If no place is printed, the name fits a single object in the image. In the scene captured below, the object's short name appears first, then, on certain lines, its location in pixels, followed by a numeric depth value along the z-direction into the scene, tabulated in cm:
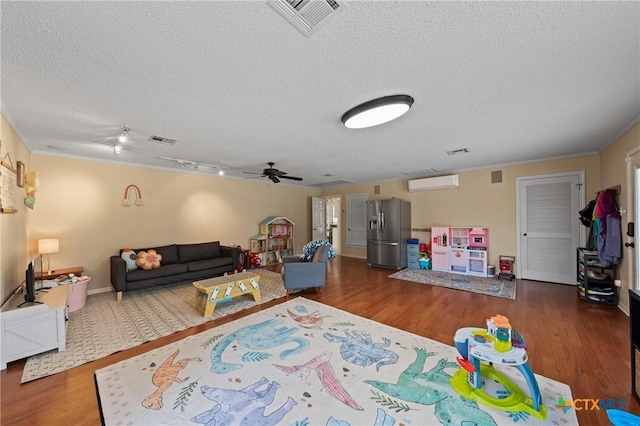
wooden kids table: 329
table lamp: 358
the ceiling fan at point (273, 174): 434
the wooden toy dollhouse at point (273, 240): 684
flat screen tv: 248
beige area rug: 230
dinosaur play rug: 163
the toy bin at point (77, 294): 339
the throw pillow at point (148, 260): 439
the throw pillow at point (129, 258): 431
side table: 367
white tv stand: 217
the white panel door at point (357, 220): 762
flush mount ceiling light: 218
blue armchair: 405
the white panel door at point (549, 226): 451
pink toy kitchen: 534
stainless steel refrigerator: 611
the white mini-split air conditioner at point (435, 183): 567
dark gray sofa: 396
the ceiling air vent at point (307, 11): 125
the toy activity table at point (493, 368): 164
